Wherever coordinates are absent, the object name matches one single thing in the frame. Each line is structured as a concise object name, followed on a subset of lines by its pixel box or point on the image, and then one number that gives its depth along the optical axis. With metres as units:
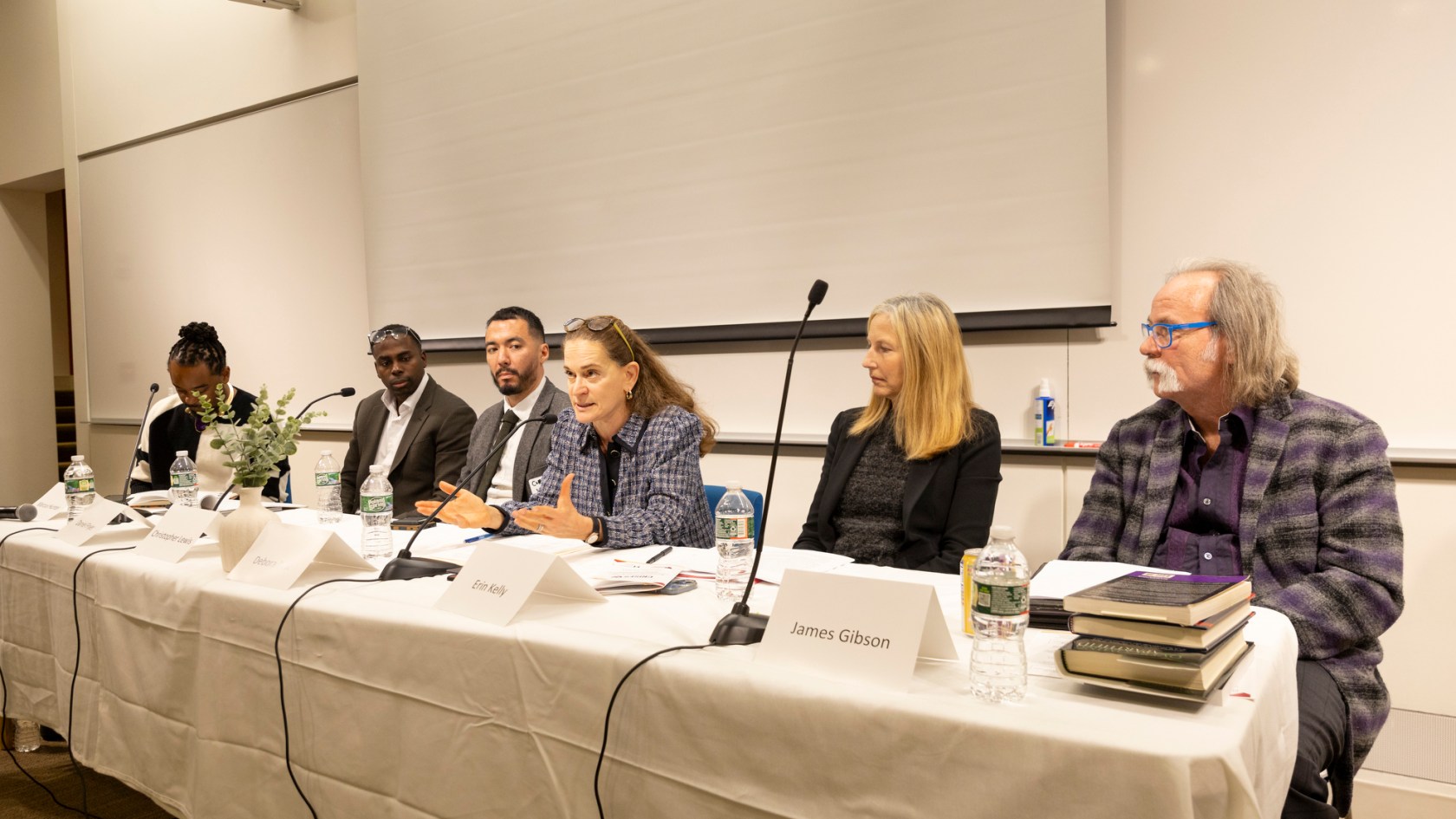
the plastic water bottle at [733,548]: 1.54
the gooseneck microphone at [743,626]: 1.23
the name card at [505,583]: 1.41
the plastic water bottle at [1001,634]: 1.00
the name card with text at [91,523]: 2.26
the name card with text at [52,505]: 2.69
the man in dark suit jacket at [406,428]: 3.44
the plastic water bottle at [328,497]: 2.46
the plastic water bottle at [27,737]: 2.79
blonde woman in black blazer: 2.34
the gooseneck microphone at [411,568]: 1.75
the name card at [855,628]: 1.05
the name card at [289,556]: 1.73
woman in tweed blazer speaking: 2.19
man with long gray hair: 1.59
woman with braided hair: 3.48
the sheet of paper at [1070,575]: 1.42
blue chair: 2.63
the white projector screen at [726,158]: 2.91
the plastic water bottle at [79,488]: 2.58
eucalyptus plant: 1.94
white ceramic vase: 1.86
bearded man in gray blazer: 3.11
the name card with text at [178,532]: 2.02
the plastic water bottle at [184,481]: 2.78
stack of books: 0.95
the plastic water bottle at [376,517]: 2.03
